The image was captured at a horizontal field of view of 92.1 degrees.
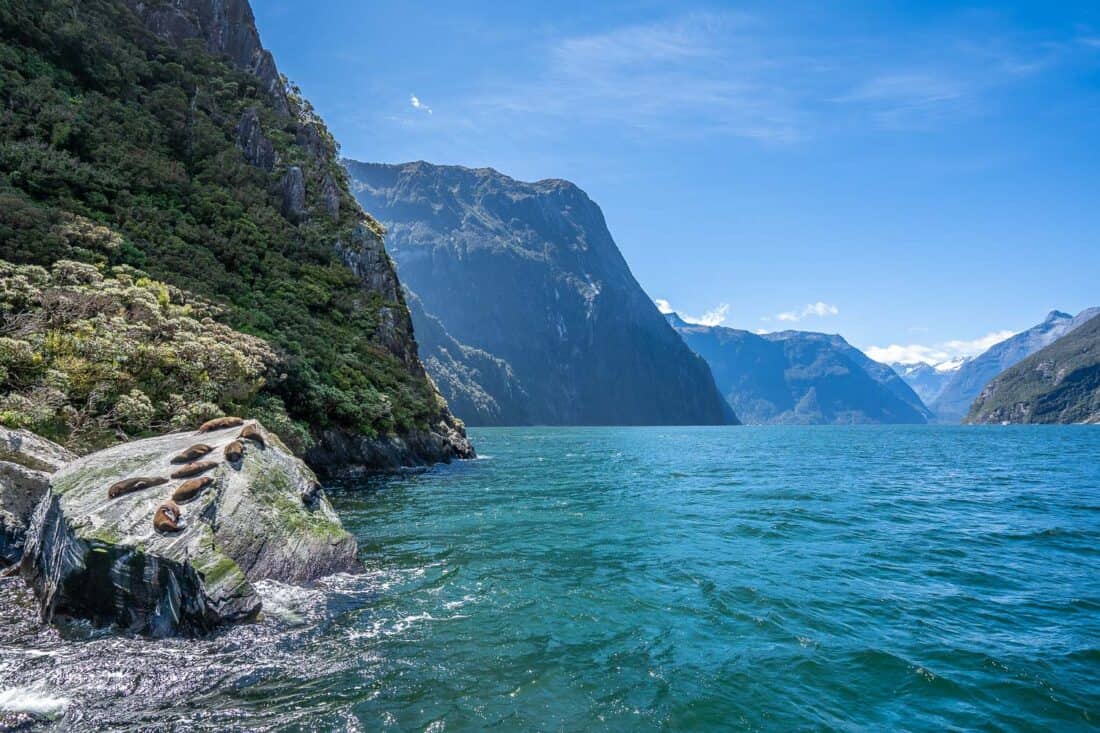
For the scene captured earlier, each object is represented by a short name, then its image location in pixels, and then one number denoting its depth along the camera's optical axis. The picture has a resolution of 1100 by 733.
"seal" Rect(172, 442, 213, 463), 12.34
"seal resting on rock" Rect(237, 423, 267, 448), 13.99
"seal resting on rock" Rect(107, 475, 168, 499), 10.55
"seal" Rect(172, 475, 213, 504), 10.74
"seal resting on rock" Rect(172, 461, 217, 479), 11.54
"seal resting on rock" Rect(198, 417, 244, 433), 15.13
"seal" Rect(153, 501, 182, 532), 9.80
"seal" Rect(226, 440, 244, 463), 12.64
